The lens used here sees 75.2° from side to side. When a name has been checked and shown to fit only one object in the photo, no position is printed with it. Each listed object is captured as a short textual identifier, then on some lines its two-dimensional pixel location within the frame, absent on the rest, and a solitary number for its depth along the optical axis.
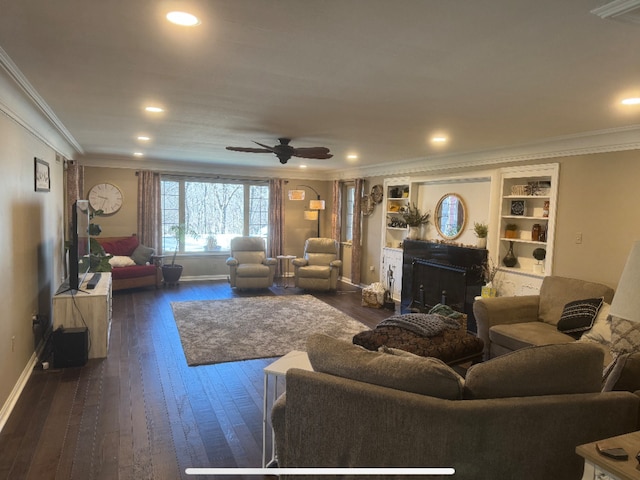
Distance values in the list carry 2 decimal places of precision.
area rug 4.44
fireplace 5.47
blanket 3.64
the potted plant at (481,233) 5.52
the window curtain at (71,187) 6.56
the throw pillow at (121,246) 7.43
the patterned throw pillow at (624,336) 2.97
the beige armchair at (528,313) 3.80
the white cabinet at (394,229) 7.18
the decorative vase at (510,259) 5.20
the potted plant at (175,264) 7.75
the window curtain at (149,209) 7.91
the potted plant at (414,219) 6.76
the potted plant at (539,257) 4.77
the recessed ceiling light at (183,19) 1.79
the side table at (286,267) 9.08
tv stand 4.02
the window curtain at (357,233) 8.17
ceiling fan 4.54
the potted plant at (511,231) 5.18
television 4.08
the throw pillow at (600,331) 3.41
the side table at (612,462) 1.37
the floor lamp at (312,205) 8.02
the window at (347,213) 8.94
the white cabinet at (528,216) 4.66
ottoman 3.39
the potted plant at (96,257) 5.38
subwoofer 3.85
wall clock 7.70
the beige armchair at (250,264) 7.44
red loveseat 6.99
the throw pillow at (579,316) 3.62
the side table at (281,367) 2.37
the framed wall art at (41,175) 3.99
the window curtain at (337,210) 8.91
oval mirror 6.12
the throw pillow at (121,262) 7.08
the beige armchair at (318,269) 7.61
